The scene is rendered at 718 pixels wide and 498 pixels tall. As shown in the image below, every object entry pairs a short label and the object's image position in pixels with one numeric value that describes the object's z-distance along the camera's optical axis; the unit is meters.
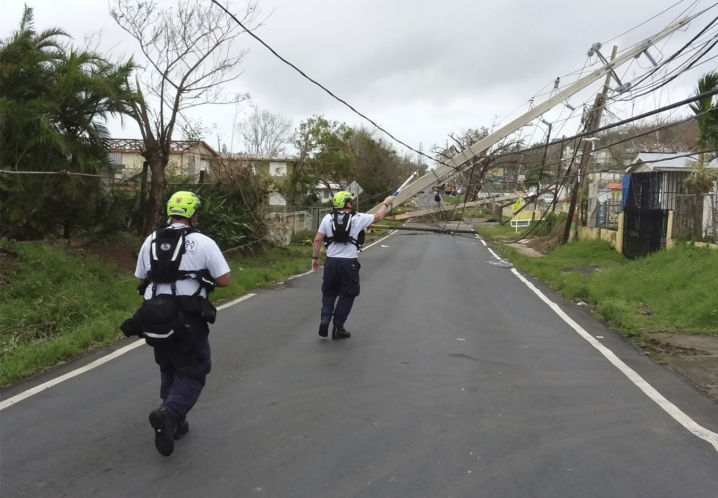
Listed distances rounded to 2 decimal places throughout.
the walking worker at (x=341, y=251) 7.89
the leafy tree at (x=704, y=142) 17.14
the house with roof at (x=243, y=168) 19.44
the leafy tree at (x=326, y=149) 50.28
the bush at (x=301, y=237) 28.34
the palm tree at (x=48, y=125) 10.77
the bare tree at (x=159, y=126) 14.20
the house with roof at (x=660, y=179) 20.70
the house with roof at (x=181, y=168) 13.47
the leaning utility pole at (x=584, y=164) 21.16
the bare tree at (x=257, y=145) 56.09
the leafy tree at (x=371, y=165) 62.19
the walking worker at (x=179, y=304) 4.39
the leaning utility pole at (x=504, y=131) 15.73
